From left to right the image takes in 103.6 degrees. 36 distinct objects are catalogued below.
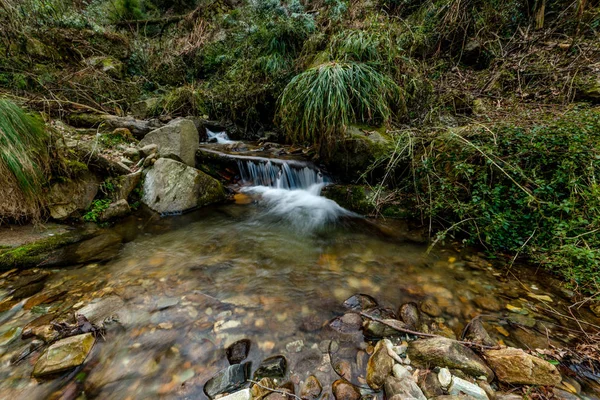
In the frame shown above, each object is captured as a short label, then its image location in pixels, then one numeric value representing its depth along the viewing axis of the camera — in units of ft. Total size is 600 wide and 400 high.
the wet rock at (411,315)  5.55
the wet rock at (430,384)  4.02
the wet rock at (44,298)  6.30
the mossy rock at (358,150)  11.38
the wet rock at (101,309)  5.80
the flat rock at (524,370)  4.06
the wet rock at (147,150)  13.00
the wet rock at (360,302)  6.20
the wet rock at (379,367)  4.33
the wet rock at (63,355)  4.56
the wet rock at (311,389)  4.23
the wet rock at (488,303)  6.04
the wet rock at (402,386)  3.83
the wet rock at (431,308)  5.96
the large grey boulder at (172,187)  11.78
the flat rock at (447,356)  4.25
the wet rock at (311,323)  5.63
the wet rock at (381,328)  5.26
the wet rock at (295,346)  5.11
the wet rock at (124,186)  11.27
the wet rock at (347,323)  5.53
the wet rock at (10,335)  5.26
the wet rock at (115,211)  10.52
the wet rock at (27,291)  6.56
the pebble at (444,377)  4.06
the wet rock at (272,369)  4.57
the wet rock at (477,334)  4.98
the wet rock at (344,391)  4.16
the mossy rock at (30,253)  7.49
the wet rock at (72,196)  9.63
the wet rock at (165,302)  6.29
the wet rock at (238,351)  4.94
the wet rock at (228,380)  4.34
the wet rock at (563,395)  3.85
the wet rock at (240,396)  4.03
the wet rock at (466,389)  3.83
